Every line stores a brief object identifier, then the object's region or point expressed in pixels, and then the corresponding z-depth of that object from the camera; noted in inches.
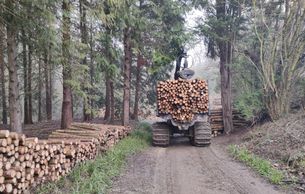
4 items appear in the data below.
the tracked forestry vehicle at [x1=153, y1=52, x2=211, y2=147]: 591.8
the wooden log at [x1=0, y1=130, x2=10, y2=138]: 240.2
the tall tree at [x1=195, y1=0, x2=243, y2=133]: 773.9
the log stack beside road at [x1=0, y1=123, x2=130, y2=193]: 242.4
